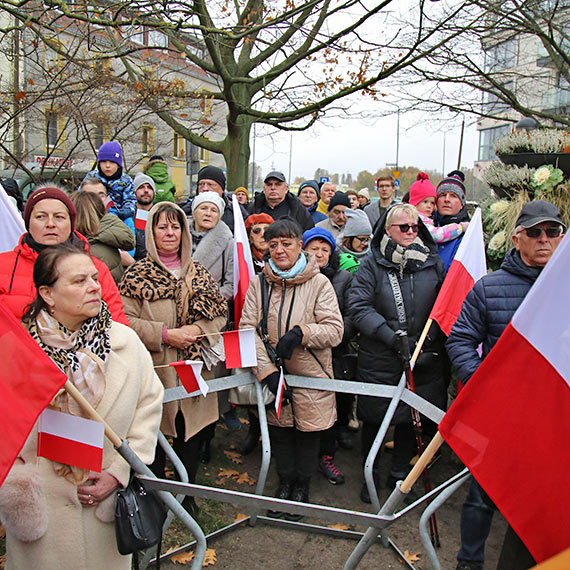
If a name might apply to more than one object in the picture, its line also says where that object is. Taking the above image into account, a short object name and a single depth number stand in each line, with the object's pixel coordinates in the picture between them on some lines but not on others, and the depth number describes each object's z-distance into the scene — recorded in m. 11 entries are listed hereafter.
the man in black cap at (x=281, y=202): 6.09
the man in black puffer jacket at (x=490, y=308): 3.09
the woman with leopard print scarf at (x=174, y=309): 3.58
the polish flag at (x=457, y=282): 3.88
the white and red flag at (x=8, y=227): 3.47
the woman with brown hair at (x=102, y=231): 3.96
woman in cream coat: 2.23
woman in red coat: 2.96
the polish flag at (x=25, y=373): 2.00
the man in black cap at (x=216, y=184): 5.46
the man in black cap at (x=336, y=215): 5.99
